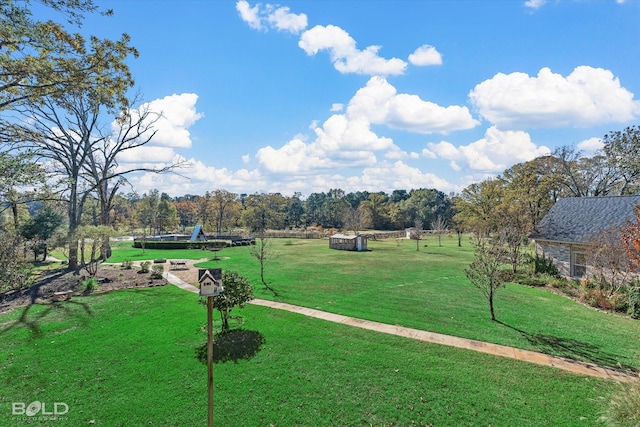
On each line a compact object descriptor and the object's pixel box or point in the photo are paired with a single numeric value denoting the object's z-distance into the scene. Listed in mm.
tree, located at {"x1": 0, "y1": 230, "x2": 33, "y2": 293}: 10617
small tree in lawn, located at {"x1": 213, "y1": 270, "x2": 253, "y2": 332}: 9141
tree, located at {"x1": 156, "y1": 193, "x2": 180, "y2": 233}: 55781
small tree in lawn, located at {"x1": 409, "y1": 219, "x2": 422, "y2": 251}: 33769
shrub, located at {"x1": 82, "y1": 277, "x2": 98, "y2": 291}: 15062
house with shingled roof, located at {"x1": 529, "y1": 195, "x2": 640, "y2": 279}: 15539
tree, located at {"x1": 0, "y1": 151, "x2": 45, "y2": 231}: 7387
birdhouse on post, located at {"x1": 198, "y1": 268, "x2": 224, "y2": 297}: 4602
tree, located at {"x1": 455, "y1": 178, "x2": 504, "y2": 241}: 34656
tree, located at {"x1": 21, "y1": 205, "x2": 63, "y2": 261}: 25947
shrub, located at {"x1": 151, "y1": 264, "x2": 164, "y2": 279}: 17898
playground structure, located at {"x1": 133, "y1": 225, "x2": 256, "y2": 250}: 35906
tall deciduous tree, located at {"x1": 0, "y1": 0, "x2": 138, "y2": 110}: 7113
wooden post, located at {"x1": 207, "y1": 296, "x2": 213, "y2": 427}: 4461
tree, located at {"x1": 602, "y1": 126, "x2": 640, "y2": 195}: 26359
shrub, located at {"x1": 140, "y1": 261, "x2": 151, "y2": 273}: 20009
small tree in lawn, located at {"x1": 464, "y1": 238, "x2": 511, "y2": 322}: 10352
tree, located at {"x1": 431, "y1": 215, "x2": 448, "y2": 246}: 53025
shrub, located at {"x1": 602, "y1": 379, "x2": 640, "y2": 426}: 4836
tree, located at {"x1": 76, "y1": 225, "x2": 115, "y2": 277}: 17844
